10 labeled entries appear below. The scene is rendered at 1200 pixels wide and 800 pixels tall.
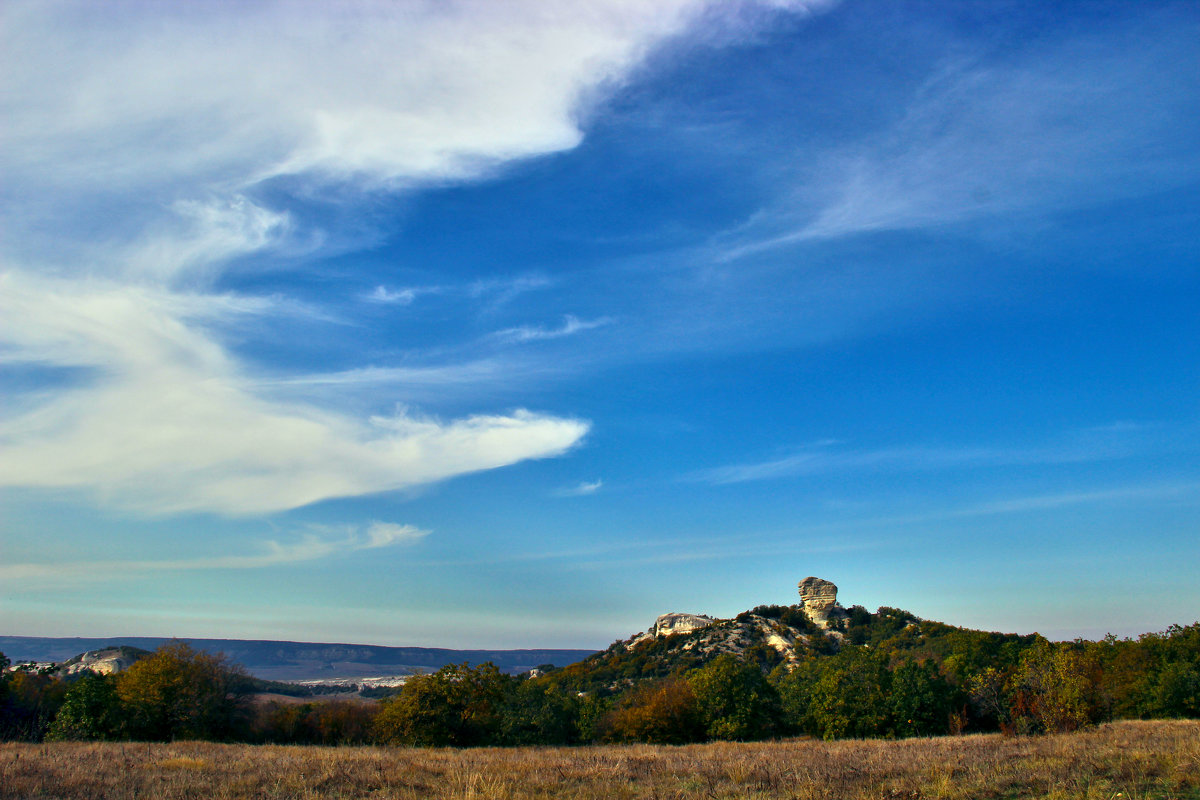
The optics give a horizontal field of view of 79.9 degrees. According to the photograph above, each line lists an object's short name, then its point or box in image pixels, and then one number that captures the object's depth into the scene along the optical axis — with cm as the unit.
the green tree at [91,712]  4772
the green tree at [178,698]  5088
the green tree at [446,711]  5181
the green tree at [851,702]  5850
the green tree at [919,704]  5839
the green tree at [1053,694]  5088
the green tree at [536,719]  5544
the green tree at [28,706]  4997
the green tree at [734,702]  5753
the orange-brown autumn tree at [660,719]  5625
